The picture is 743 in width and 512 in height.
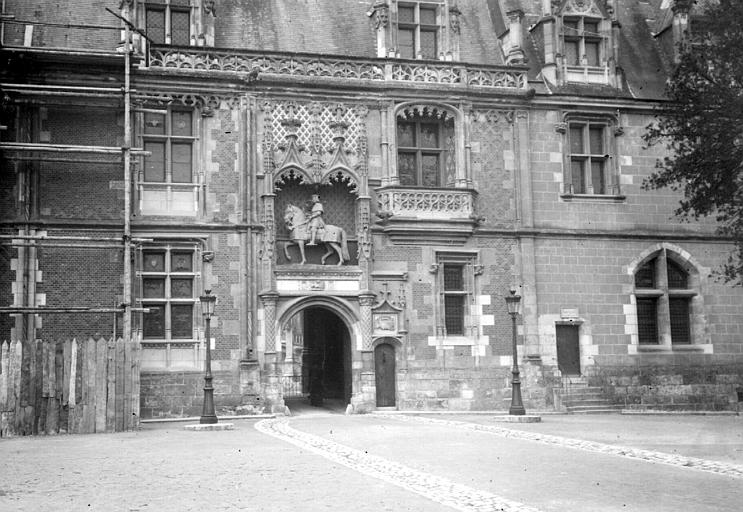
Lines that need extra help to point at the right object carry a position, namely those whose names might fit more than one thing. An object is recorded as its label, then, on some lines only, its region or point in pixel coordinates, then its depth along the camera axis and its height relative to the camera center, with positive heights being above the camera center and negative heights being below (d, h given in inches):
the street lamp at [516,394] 889.5 -45.6
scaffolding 892.0 +165.1
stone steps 1039.0 -59.1
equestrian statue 1004.6 +126.5
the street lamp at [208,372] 824.9 -18.7
